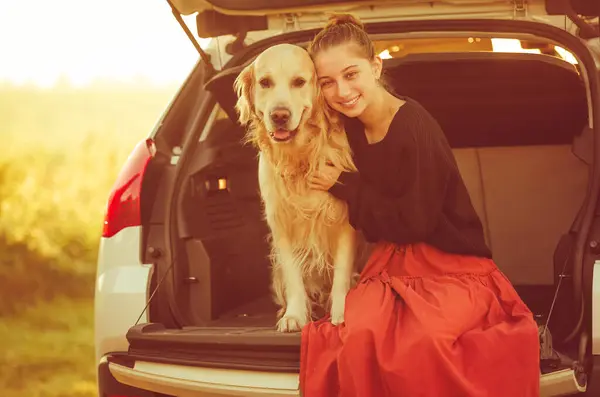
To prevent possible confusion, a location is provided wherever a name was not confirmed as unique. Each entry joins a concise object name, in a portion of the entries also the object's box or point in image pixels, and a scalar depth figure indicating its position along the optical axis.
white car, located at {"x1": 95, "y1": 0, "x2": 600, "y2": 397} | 2.89
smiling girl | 2.62
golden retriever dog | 3.16
